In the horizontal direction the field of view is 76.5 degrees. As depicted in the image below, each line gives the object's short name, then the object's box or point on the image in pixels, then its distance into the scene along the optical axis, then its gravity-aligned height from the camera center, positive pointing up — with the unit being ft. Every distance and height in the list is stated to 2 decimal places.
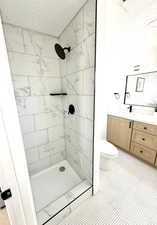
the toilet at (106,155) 5.04 -3.23
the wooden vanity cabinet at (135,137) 5.45 -3.02
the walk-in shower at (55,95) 3.37 -0.18
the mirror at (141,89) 6.70 -0.07
